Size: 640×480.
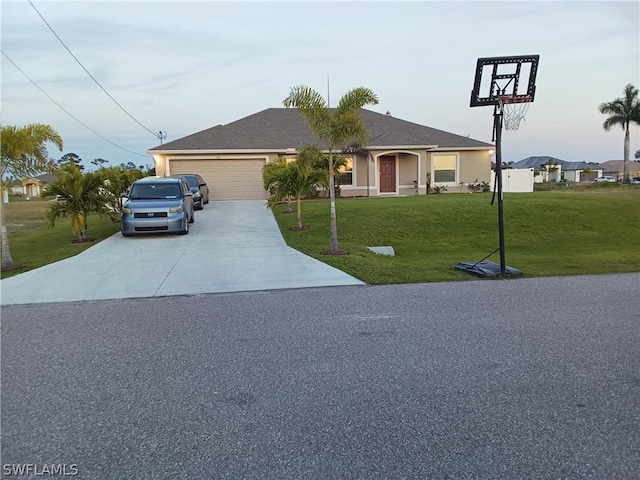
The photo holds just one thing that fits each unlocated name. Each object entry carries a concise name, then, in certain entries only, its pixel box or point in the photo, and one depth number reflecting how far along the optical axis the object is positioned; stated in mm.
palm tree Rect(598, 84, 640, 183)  45719
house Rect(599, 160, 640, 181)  93375
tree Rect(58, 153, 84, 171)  80862
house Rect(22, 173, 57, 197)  62206
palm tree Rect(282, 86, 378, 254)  10891
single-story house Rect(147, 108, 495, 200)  23281
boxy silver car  13734
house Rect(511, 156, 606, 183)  66438
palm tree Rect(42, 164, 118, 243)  13195
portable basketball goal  8672
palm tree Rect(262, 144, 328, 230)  14836
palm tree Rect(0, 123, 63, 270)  10594
